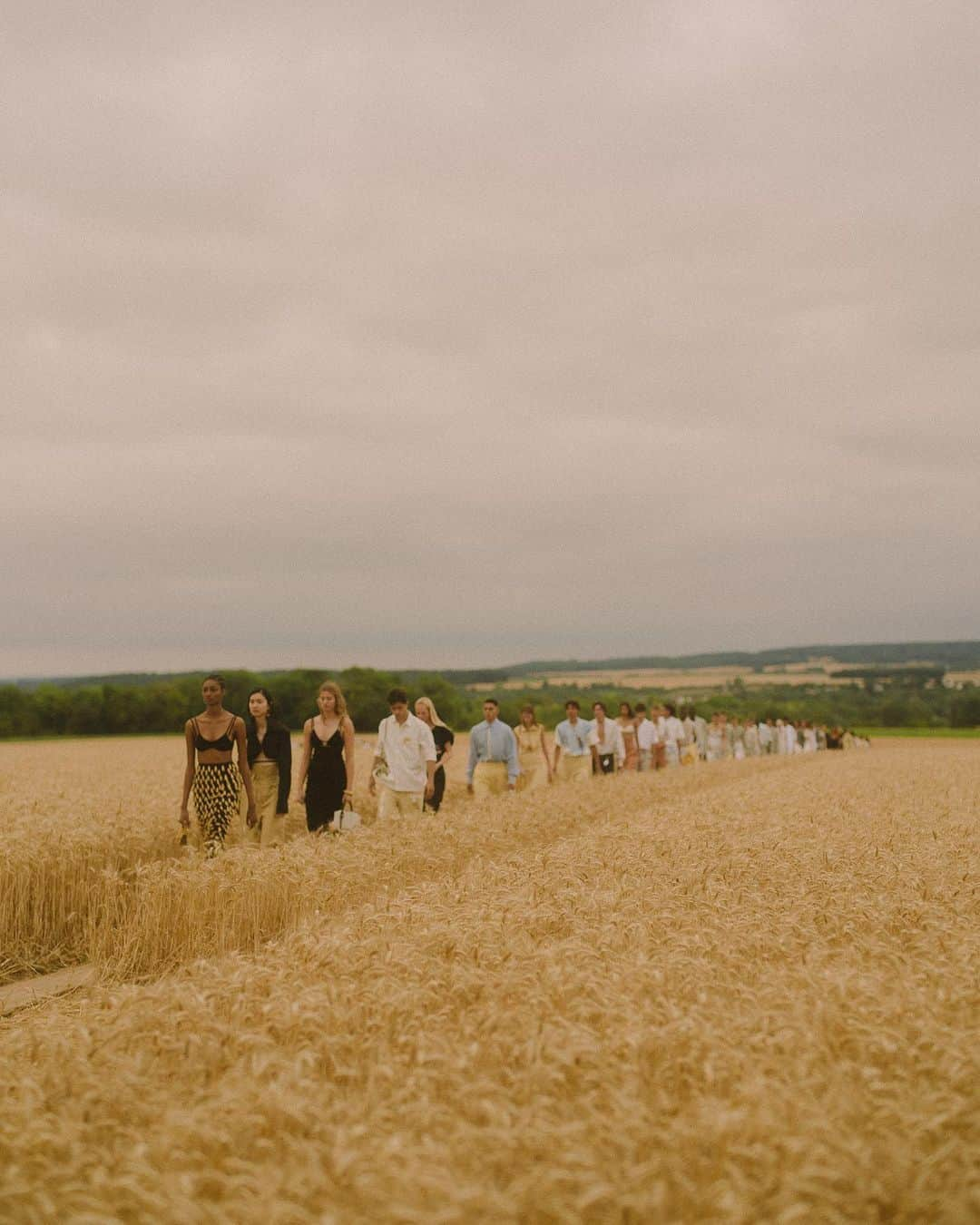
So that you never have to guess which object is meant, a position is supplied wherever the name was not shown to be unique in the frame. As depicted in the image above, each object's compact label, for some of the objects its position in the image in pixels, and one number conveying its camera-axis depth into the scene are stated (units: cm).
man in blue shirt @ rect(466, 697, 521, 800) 1667
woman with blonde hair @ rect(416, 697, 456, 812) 1467
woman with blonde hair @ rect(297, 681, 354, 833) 1203
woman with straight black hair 1177
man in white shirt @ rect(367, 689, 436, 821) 1270
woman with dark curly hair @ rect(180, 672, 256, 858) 1099
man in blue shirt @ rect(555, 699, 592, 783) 2014
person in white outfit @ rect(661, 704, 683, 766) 2897
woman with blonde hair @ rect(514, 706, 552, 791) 1892
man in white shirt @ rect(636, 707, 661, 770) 2614
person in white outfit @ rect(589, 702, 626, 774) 2119
